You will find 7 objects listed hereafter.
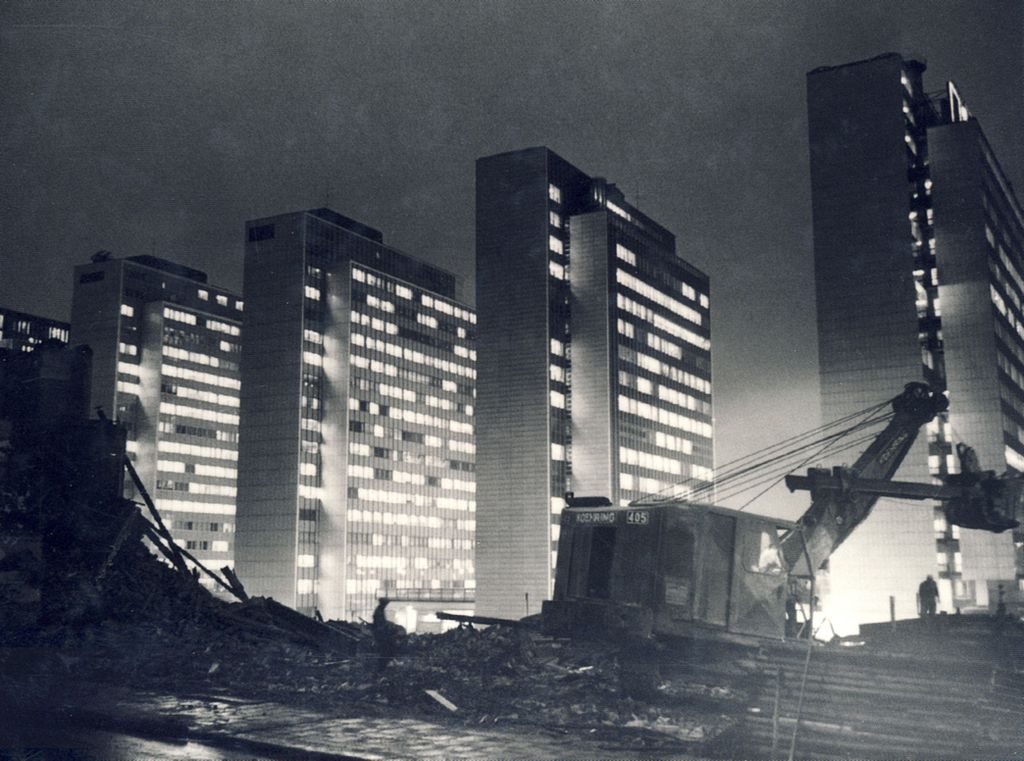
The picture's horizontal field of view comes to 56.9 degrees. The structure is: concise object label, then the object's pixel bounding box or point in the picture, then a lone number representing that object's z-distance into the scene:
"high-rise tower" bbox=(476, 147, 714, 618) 124.62
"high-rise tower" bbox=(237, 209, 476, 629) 145.50
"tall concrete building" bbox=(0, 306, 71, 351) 183.75
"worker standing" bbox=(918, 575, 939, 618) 41.19
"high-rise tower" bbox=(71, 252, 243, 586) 172.75
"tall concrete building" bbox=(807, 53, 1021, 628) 104.31
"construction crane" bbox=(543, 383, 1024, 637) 23.06
